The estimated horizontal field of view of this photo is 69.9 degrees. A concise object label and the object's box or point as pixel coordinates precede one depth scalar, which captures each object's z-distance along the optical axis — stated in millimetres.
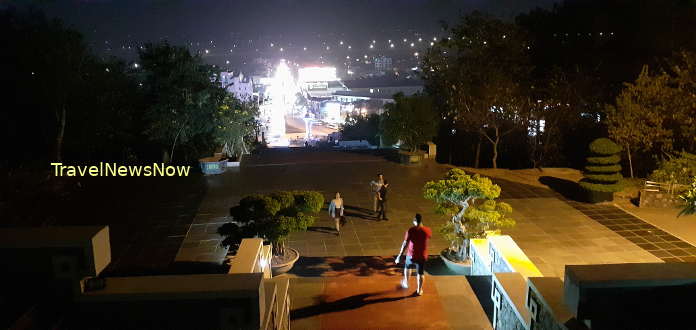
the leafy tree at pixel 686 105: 14719
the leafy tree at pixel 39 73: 17250
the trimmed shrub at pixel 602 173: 14086
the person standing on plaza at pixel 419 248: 7426
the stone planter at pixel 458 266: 9242
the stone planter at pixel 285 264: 9016
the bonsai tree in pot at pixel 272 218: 8523
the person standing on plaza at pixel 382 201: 12328
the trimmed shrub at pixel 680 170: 13492
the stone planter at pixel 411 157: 20094
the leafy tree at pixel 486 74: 19875
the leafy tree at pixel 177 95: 19000
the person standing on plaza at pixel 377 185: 12374
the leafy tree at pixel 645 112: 15102
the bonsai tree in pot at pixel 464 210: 9180
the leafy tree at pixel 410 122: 20297
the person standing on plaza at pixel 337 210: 11625
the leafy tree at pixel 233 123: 19594
